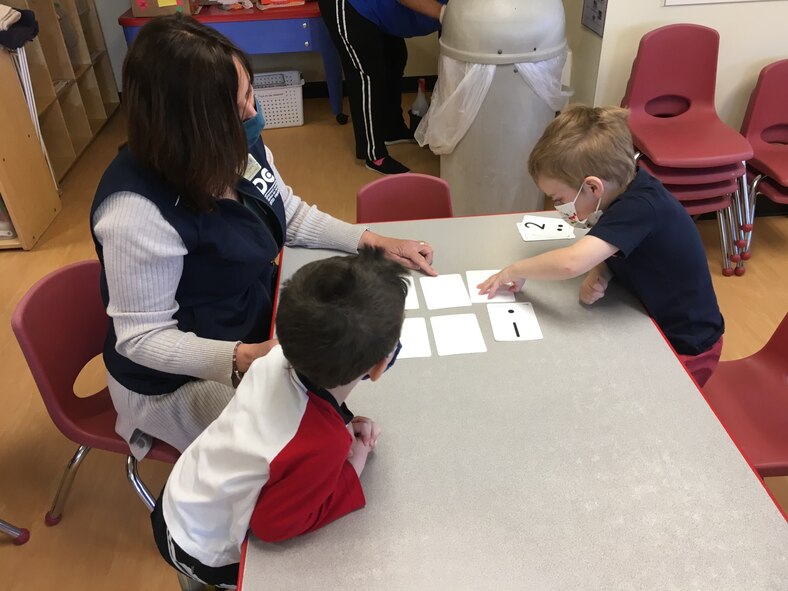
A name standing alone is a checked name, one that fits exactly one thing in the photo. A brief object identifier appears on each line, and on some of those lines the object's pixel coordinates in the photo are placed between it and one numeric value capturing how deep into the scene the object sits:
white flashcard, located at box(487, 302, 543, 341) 1.21
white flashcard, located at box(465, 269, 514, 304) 1.32
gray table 0.82
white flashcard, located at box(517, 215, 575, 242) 1.52
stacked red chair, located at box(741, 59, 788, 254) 2.46
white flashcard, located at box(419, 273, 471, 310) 1.31
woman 0.99
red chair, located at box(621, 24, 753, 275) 2.33
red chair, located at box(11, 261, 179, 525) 1.30
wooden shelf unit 2.71
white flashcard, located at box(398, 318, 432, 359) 1.18
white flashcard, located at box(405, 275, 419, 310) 1.31
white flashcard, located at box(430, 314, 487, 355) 1.19
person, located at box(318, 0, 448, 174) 3.01
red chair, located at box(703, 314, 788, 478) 1.28
